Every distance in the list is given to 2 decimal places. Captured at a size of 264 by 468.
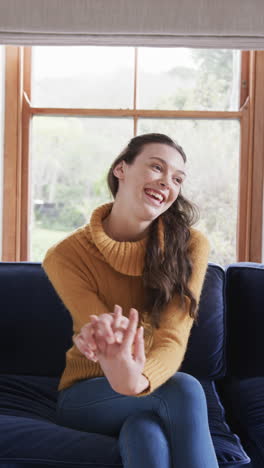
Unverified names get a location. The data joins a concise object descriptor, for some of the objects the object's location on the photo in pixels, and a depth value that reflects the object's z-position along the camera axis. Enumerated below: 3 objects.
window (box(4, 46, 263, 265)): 2.77
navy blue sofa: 1.88
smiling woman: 1.28
